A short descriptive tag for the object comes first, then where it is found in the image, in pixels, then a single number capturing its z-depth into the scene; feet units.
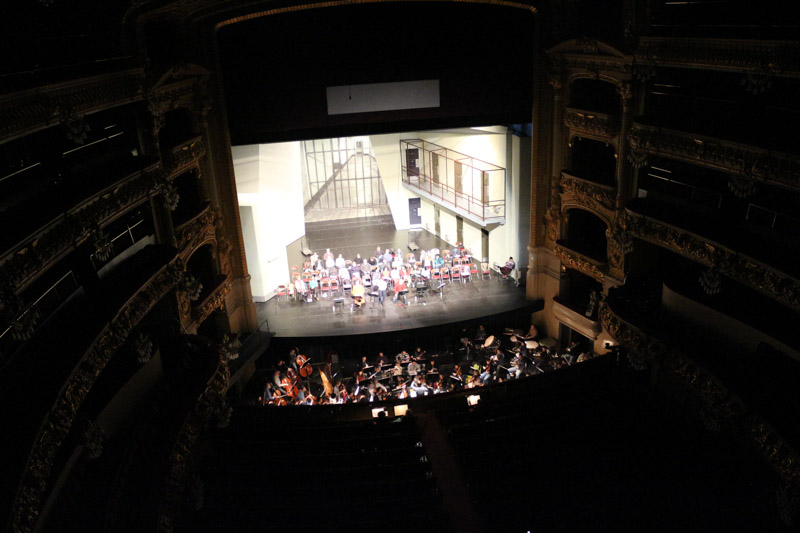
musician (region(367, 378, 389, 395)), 58.89
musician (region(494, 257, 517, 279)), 72.13
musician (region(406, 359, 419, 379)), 61.16
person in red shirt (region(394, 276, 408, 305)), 68.95
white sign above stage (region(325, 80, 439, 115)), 63.67
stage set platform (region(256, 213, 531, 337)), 64.90
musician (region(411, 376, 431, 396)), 57.82
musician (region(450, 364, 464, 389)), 60.85
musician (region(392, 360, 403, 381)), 60.95
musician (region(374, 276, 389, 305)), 68.90
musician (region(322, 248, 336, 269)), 76.13
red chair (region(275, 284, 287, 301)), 73.51
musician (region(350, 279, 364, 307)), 67.87
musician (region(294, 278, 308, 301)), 71.05
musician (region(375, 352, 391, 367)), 63.23
